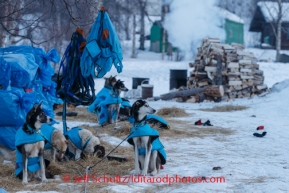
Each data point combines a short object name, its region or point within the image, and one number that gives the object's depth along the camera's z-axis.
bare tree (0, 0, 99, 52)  7.56
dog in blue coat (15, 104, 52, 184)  5.92
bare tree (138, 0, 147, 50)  33.84
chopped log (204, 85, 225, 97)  15.78
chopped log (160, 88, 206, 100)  16.36
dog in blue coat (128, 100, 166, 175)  6.25
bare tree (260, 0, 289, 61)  30.55
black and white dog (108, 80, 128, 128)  10.59
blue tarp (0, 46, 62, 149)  7.94
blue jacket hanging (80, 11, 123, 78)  7.10
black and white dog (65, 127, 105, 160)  7.17
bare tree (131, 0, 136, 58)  32.00
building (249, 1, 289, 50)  36.41
